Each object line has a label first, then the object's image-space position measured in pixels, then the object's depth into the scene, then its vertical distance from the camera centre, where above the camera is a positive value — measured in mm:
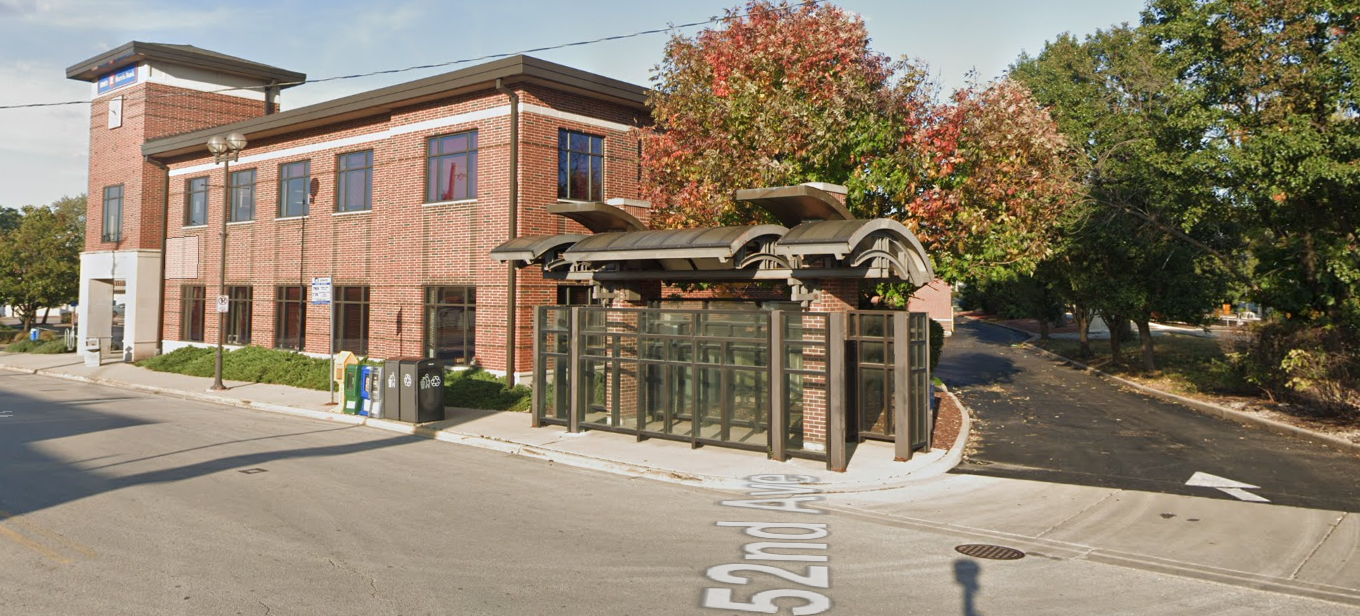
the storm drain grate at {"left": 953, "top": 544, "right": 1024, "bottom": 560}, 7883 -2158
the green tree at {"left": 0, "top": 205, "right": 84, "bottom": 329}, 42531 +3566
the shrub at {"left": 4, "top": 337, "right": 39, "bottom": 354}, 37156 -816
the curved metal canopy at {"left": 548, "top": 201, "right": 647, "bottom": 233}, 15344 +2299
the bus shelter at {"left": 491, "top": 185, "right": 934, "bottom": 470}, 12461 -193
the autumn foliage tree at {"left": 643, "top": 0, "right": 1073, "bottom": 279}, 16219 +4035
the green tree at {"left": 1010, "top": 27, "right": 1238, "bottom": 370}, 22562 +3369
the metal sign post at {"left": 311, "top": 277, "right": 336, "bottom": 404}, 18766 +941
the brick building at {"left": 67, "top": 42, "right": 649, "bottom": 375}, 20469 +4149
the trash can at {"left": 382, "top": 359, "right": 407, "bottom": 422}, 16891 -1242
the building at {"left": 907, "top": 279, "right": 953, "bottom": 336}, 60625 +2357
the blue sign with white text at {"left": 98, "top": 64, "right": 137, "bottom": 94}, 31311 +9968
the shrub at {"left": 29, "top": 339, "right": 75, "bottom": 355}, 35875 -820
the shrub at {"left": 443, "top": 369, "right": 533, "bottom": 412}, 18594 -1460
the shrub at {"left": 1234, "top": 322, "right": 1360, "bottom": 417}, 16094 -568
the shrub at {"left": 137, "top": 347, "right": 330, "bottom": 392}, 22938 -1113
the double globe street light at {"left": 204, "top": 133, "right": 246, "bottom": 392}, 21672 +5049
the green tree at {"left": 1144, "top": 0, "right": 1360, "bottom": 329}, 14781 +3999
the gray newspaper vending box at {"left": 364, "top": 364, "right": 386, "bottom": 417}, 17297 -1260
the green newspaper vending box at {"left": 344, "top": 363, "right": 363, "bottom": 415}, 17594 -1267
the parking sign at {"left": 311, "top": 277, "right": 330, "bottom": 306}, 18766 +939
